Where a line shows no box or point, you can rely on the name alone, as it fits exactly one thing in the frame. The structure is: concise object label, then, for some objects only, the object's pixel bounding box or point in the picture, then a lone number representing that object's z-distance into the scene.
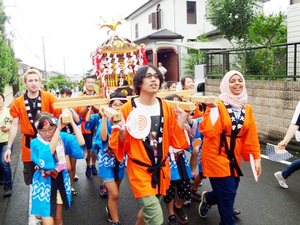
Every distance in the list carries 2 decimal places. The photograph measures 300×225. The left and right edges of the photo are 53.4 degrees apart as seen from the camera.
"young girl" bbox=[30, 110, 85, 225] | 3.13
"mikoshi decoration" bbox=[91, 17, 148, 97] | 5.44
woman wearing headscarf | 3.24
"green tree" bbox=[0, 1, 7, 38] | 13.77
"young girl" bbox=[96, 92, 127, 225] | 3.84
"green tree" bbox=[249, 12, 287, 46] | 10.76
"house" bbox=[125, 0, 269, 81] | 22.23
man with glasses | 2.91
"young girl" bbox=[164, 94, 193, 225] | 3.85
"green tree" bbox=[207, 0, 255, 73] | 13.45
